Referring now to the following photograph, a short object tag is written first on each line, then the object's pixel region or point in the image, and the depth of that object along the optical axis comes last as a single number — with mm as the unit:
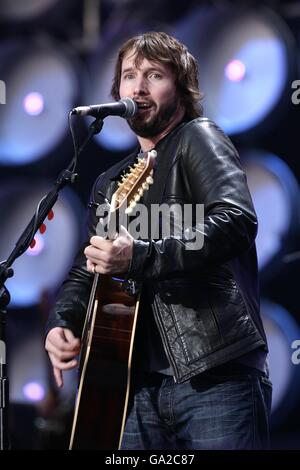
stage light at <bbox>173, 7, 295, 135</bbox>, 7598
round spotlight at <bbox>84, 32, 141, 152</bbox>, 8516
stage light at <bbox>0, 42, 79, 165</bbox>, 8867
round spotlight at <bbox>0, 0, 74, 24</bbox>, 8820
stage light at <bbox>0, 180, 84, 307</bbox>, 8789
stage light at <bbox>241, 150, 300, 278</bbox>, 7660
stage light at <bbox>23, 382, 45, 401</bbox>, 8789
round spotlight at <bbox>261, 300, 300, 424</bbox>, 7648
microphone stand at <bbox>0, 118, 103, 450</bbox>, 4551
